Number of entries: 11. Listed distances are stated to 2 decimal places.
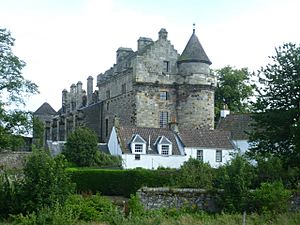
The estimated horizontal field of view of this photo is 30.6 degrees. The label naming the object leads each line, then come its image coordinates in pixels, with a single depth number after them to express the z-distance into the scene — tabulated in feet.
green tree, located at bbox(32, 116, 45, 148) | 139.64
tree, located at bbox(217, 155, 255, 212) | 86.63
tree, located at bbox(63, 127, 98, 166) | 148.77
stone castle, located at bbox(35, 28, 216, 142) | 180.75
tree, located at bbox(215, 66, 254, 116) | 224.94
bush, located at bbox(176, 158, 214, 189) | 98.78
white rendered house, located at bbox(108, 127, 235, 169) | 151.94
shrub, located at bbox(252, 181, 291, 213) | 83.02
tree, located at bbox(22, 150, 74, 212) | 76.84
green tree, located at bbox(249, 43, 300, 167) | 96.05
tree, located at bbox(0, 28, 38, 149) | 133.18
